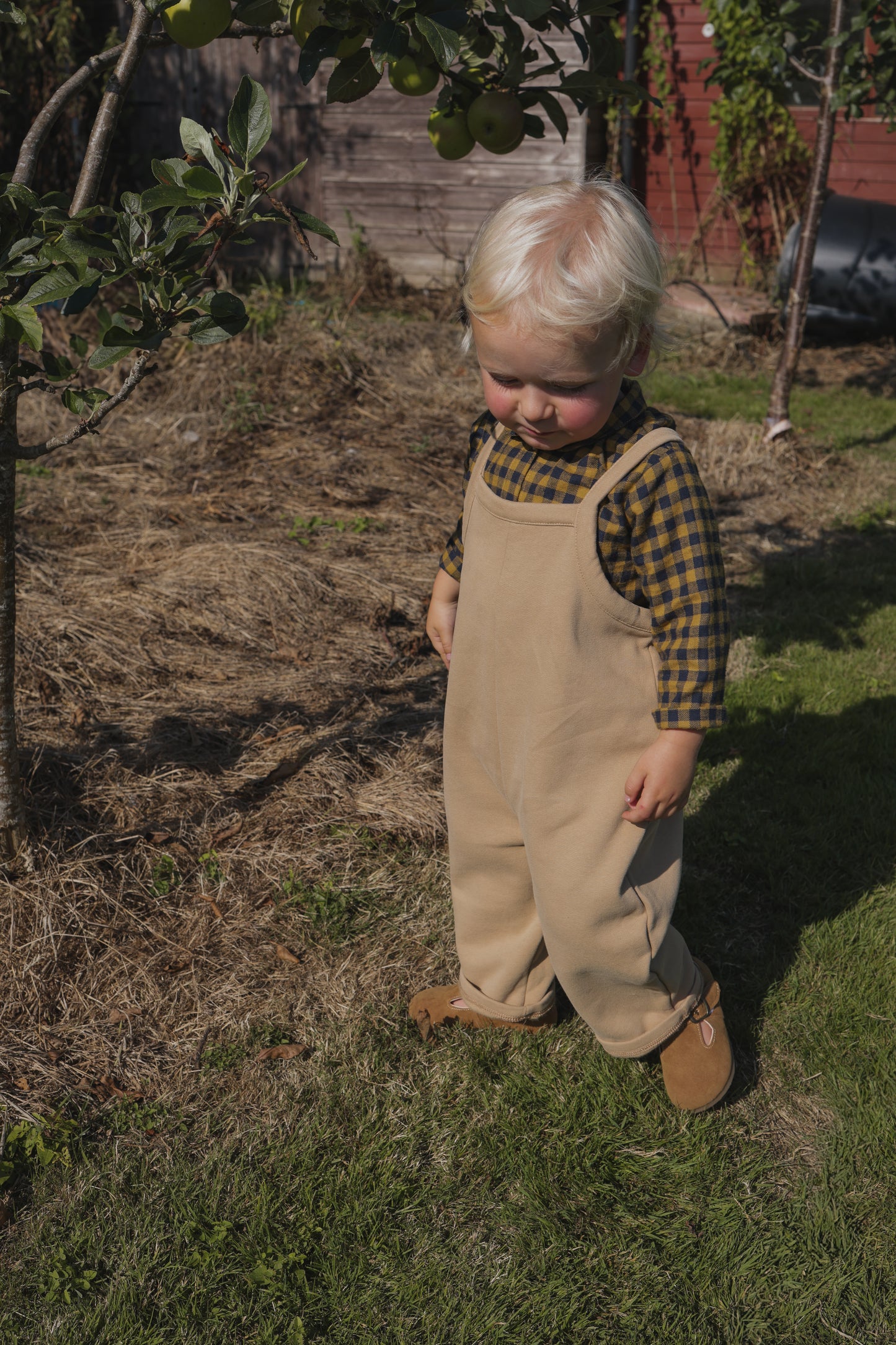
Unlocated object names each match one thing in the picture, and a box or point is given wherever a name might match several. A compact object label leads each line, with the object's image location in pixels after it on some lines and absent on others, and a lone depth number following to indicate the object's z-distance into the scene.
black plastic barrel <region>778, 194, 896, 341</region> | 8.49
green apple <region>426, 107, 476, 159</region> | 2.16
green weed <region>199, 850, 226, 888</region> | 2.72
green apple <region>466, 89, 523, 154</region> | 2.07
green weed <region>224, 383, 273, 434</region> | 5.78
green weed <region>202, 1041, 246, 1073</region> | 2.26
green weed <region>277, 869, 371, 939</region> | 2.63
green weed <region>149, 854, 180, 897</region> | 2.65
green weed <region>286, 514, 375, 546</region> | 4.75
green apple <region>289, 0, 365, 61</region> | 1.75
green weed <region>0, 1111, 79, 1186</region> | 2.01
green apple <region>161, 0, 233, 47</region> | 1.69
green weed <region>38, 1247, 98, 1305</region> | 1.79
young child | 1.63
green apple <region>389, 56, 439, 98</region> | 1.96
